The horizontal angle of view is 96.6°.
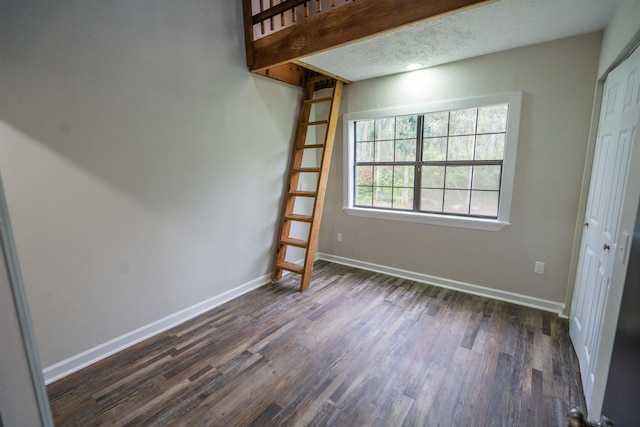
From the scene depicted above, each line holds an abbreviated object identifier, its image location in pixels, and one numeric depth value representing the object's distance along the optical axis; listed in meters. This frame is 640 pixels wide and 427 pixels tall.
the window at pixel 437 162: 2.78
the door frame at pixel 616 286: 1.24
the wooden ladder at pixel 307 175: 3.26
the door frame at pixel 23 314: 0.66
